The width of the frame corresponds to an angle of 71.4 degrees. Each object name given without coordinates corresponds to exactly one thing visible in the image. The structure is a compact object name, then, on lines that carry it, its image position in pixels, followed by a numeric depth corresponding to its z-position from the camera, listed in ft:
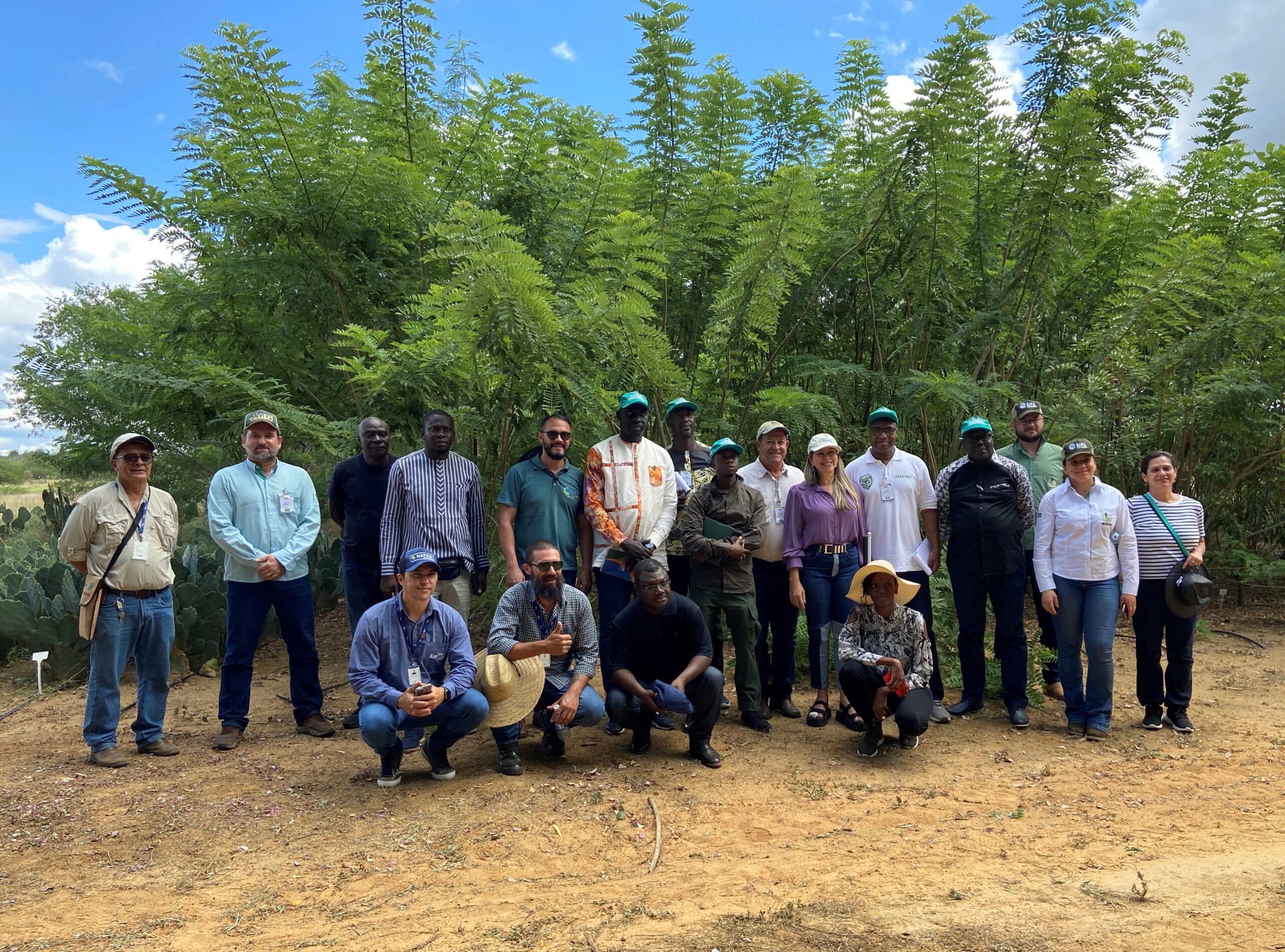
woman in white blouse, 18.90
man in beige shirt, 17.65
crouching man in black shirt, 17.20
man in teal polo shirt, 18.92
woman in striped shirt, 19.24
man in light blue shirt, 18.84
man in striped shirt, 18.72
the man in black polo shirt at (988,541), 19.54
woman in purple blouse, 19.35
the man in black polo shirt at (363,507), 19.80
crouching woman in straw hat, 17.98
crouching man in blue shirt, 15.92
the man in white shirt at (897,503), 19.99
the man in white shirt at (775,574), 20.03
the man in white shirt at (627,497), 18.75
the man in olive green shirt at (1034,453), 20.61
